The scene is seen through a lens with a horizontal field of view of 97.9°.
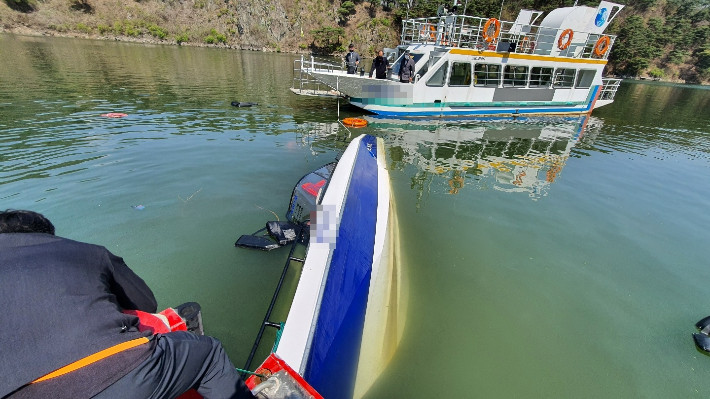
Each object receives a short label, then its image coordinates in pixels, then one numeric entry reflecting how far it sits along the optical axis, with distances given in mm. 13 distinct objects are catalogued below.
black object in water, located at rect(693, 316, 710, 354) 3590
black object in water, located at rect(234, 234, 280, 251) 4677
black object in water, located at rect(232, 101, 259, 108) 13482
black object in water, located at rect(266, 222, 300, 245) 4820
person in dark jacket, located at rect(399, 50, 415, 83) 12828
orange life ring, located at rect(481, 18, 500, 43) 12781
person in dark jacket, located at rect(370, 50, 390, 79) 13138
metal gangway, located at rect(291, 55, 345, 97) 13352
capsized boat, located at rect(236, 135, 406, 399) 2461
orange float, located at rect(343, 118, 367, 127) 12422
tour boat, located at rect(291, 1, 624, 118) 13273
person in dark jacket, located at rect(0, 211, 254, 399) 1156
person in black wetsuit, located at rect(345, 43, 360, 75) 14344
